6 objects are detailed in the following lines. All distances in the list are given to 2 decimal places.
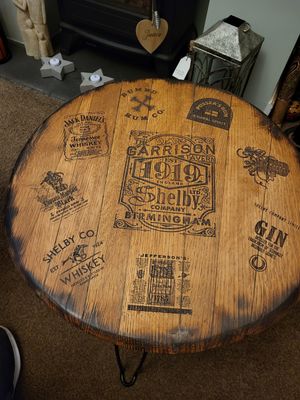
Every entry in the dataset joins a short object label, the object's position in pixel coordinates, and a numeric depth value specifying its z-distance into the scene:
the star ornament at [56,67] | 2.04
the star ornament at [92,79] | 1.99
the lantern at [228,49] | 1.30
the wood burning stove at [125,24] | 1.72
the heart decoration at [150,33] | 1.55
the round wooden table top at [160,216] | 0.76
